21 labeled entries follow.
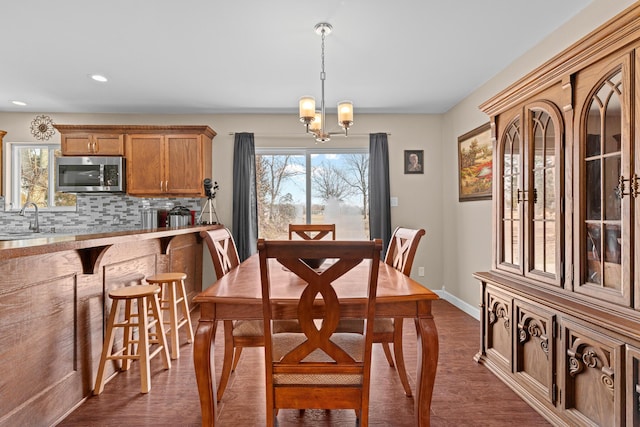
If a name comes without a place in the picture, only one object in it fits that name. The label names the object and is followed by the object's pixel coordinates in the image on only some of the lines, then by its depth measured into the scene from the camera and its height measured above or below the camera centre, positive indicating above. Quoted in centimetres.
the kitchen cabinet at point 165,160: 406 +67
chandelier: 232 +72
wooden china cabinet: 145 -12
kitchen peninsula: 159 -55
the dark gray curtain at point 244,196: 425 +25
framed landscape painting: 340 +53
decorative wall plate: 437 +116
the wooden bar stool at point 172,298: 262 -64
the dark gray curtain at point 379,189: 430 +33
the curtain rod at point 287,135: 442 +104
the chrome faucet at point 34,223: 413 -7
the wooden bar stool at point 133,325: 215 -72
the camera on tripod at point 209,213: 437 +4
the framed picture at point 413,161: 446 +70
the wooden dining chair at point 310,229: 312 -13
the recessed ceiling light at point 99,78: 324 +135
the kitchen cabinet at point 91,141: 406 +91
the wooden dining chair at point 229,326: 185 -61
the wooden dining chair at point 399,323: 189 -61
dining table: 146 -43
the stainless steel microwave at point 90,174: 400 +50
